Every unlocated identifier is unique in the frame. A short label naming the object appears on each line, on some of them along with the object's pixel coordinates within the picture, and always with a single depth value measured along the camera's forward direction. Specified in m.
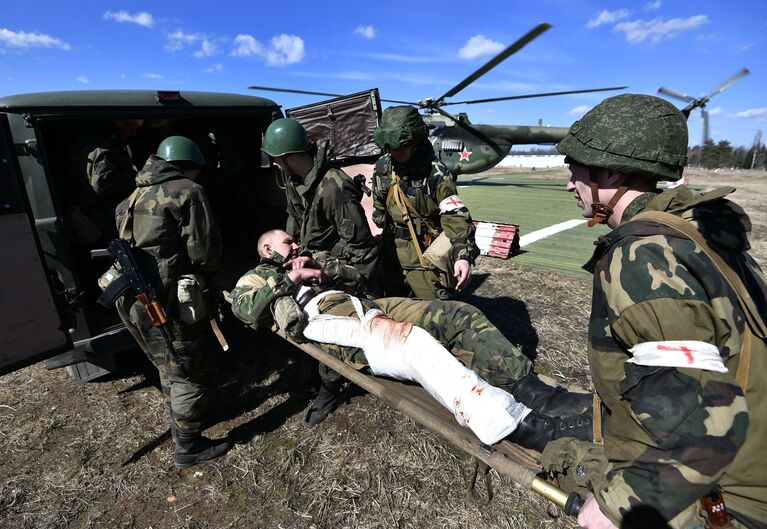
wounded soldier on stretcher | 1.95
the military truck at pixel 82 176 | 2.63
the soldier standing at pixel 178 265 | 2.74
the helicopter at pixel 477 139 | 15.15
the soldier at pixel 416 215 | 3.47
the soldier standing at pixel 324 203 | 3.27
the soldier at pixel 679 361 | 1.07
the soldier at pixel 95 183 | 3.61
